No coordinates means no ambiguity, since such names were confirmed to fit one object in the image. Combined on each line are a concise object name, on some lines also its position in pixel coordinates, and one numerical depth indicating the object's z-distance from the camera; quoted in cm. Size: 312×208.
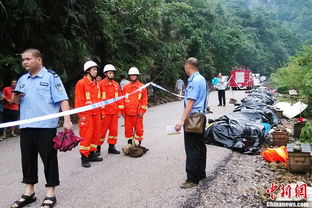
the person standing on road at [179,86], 1709
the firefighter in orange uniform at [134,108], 532
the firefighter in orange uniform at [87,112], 453
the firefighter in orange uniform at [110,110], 507
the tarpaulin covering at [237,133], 566
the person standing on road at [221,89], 1261
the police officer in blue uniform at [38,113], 308
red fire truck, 2492
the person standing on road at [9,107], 710
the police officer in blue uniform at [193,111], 367
